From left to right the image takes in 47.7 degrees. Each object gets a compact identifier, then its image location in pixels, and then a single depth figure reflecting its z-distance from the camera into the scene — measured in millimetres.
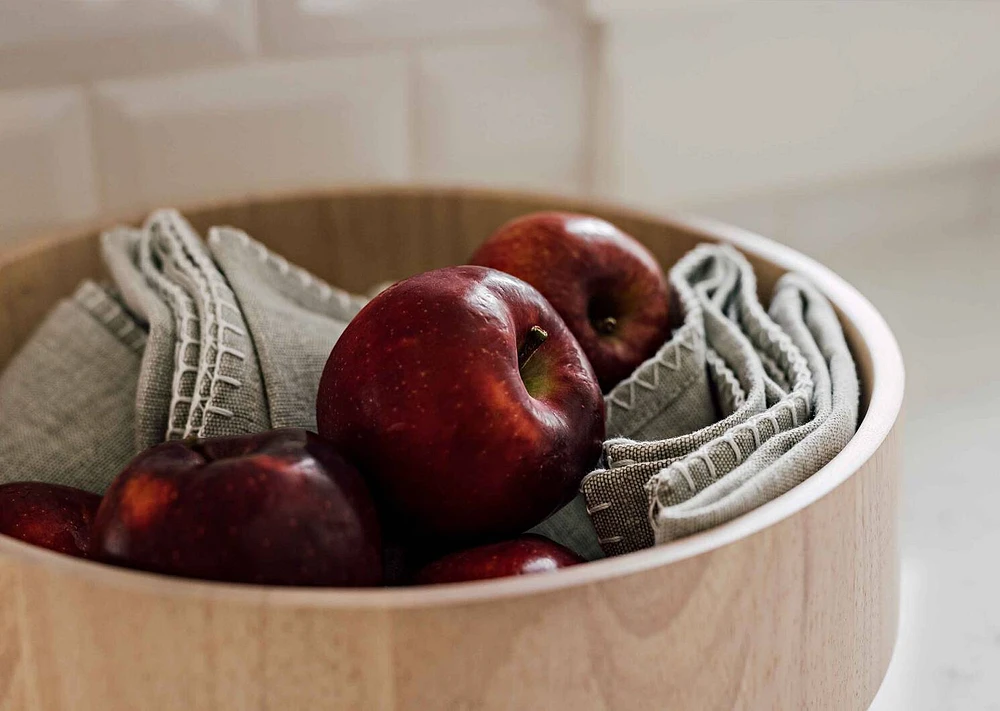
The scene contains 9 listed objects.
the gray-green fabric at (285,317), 538
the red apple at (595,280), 577
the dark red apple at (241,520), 371
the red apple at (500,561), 426
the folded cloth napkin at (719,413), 431
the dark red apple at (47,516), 463
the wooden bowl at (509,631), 332
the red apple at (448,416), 438
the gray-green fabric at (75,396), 551
